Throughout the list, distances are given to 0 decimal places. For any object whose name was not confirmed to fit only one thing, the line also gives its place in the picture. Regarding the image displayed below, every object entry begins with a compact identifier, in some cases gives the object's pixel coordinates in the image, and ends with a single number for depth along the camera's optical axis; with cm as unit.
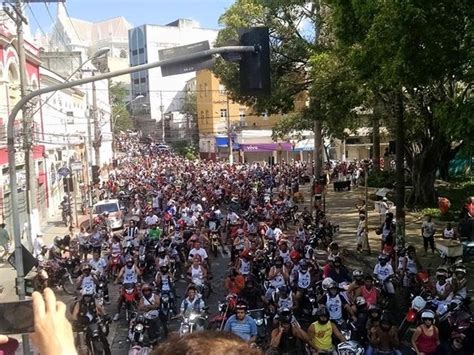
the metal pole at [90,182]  3049
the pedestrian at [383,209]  2245
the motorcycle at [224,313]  1065
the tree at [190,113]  8878
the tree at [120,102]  9950
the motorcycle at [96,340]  1078
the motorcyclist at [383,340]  907
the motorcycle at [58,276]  1573
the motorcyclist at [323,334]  966
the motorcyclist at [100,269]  1478
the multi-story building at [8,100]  2475
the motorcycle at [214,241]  2062
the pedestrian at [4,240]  2083
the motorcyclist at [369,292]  1121
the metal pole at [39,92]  864
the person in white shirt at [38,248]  1789
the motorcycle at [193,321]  1036
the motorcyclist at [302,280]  1243
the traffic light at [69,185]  2906
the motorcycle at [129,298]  1341
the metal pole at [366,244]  1965
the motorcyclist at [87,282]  1286
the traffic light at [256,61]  859
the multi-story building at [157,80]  11231
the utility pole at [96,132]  4200
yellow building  7138
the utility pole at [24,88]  1745
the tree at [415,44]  1180
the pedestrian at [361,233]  1931
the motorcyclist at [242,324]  954
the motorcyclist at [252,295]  1273
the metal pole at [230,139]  6489
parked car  2744
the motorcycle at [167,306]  1224
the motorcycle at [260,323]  1093
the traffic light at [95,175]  4109
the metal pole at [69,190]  2889
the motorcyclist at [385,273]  1246
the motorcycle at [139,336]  948
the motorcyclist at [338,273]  1277
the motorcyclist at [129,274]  1374
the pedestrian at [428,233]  1847
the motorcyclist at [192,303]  1123
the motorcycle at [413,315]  1049
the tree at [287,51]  2589
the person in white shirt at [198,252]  1534
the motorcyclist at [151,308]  1120
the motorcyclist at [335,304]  1070
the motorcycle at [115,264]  1706
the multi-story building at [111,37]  11681
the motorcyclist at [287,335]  985
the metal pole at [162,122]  10500
